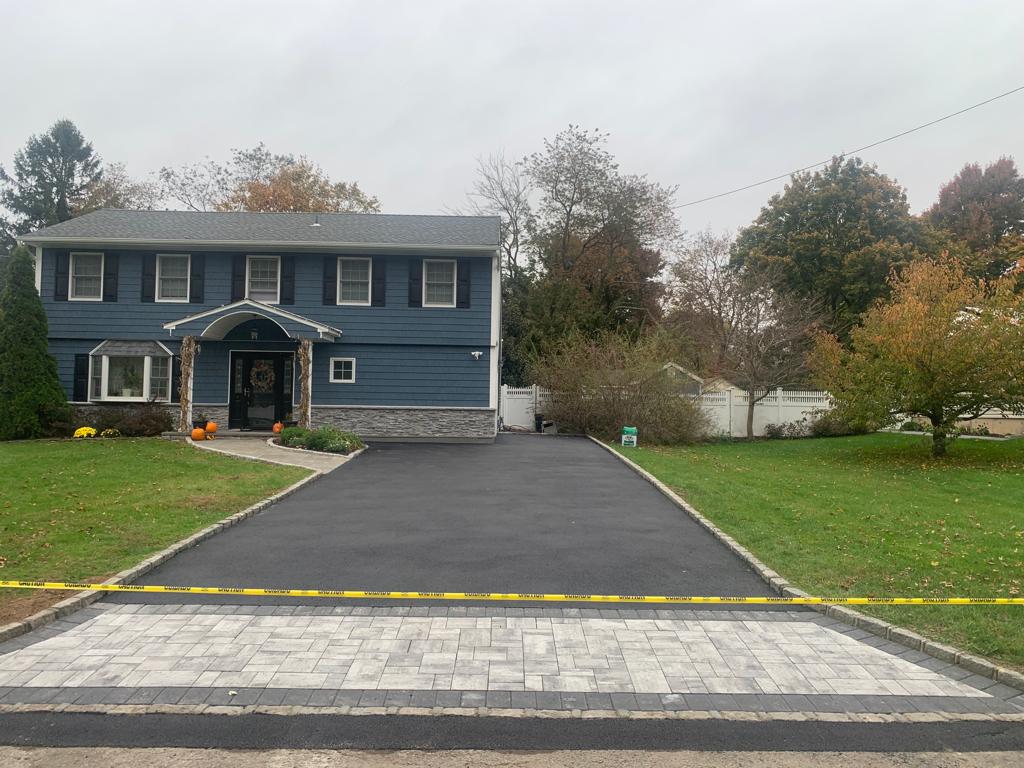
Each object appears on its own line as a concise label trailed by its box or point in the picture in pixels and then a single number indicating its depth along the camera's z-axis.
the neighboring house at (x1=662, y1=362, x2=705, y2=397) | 22.42
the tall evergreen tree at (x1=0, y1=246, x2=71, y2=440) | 18.22
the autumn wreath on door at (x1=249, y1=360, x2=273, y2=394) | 21.14
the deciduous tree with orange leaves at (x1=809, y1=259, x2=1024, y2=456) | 16.59
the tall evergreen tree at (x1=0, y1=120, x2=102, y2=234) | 49.03
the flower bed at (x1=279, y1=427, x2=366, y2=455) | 16.61
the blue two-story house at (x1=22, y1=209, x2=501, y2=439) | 20.77
